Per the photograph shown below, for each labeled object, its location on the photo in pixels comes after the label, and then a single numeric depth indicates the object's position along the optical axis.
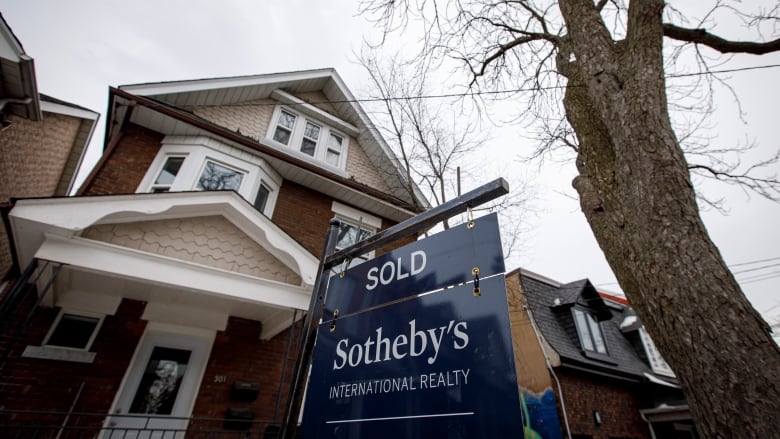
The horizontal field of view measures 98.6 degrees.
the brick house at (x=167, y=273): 4.45
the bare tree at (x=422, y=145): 11.23
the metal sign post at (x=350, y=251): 1.89
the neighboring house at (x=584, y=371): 8.94
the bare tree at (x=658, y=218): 2.03
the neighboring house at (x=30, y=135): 6.29
